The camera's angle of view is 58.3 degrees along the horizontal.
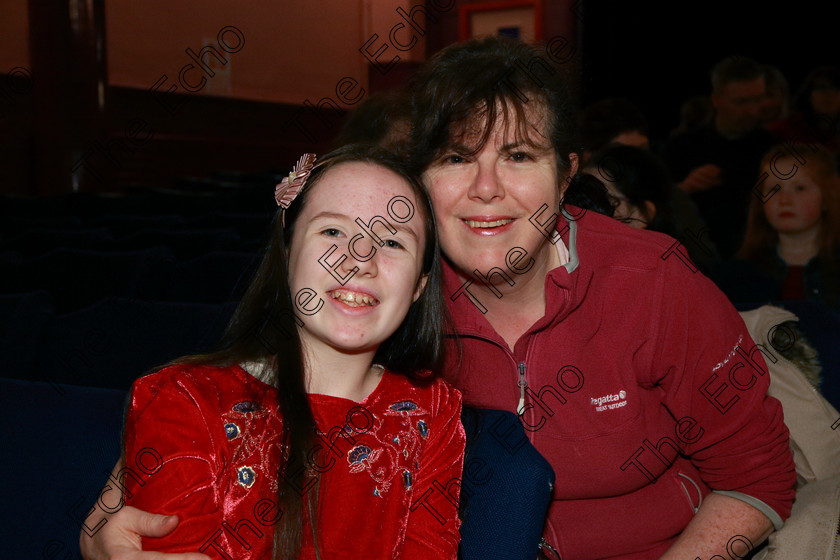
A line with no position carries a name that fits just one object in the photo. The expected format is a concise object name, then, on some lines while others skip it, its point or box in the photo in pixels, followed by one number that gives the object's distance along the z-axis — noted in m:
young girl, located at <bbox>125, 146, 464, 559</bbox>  1.12
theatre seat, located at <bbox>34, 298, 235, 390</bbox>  1.68
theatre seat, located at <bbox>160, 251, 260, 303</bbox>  2.46
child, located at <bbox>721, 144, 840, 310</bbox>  2.50
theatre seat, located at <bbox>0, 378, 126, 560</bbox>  1.16
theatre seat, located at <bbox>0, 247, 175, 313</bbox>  2.46
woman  1.33
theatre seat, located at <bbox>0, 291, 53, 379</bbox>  1.75
